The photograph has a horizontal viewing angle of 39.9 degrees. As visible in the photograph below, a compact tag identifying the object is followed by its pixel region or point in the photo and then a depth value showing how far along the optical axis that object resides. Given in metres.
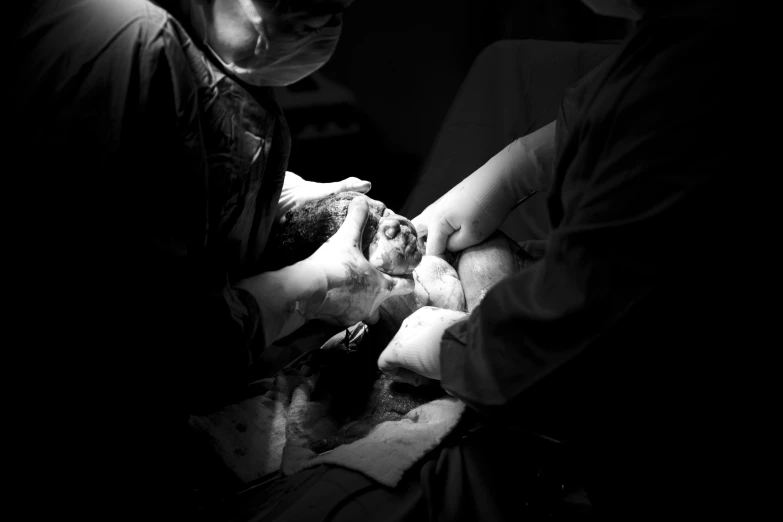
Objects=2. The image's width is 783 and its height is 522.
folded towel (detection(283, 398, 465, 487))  0.92
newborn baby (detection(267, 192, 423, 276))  1.04
